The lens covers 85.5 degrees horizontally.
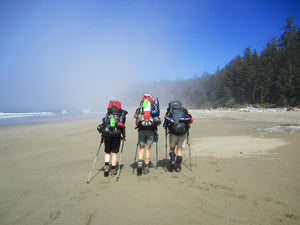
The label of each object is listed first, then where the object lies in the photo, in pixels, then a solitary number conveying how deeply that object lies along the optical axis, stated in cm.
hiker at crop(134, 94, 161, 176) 449
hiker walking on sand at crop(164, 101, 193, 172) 466
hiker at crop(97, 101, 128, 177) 435
